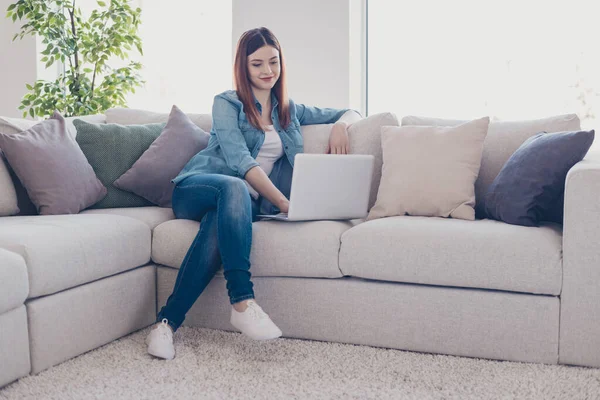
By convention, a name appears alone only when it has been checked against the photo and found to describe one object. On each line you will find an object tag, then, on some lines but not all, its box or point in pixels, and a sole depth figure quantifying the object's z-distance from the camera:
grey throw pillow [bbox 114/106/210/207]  3.07
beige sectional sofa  2.13
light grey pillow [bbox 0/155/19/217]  2.70
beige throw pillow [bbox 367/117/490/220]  2.62
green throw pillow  3.10
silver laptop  2.38
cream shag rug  1.96
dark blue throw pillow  2.37
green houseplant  4.26
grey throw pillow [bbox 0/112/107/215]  2.73
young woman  2.29
